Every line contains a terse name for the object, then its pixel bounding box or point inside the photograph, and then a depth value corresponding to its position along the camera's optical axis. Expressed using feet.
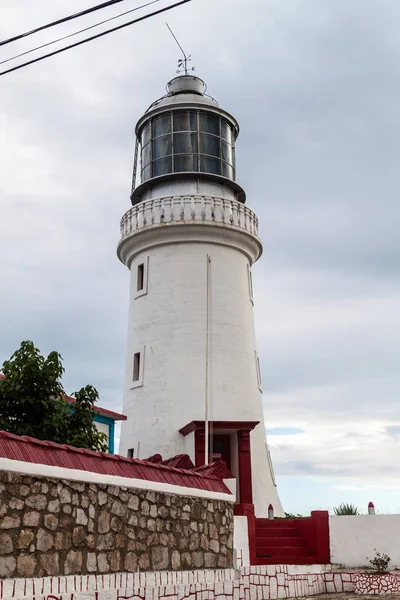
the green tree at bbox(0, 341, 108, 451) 40.50
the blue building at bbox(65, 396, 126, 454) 61.61
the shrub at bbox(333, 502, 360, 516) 55.98
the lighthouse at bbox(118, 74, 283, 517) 61.93
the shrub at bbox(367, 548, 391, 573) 46.42
